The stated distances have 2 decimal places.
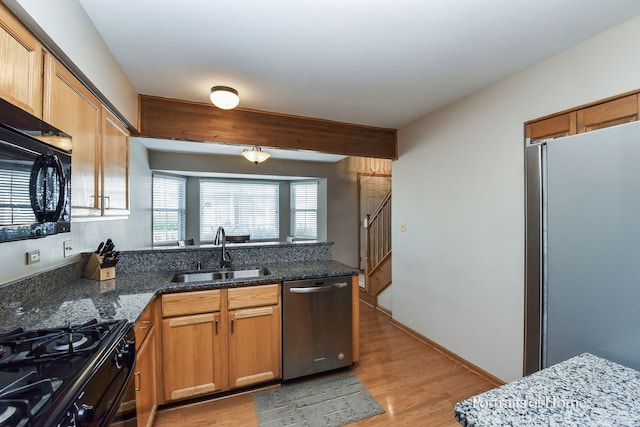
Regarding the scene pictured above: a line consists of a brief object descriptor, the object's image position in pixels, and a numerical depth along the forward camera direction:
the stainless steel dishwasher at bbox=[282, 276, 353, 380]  2.26
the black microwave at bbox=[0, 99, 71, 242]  0.86
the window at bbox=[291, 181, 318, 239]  6.00
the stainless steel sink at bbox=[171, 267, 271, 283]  2.41
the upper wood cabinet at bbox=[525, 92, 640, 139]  1.55
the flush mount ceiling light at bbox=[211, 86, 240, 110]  2.21
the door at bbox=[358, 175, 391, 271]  6.06
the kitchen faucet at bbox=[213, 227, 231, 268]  2.55
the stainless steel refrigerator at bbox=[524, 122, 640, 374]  1.05
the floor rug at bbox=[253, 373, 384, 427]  1.89
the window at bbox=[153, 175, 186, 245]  4.86
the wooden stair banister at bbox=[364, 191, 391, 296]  4.04
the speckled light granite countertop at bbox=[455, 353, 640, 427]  0.71
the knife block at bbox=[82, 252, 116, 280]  2.02
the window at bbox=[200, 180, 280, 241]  5.65
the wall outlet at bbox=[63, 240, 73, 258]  1.89
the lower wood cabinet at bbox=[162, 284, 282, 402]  1.97
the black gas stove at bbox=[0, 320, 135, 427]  0.70
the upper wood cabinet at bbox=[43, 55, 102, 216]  1.21
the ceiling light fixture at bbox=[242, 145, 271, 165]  3.69
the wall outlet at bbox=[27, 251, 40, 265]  1.53
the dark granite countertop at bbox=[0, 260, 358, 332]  1.30
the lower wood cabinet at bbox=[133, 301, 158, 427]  1.52
